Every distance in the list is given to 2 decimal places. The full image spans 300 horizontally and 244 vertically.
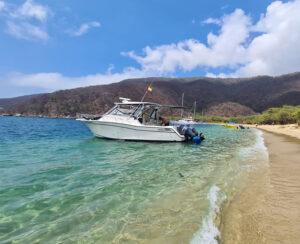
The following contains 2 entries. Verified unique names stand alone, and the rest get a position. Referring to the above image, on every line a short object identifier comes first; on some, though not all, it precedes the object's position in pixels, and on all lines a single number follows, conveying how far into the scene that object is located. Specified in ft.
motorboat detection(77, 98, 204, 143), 52.42
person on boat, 58.10
